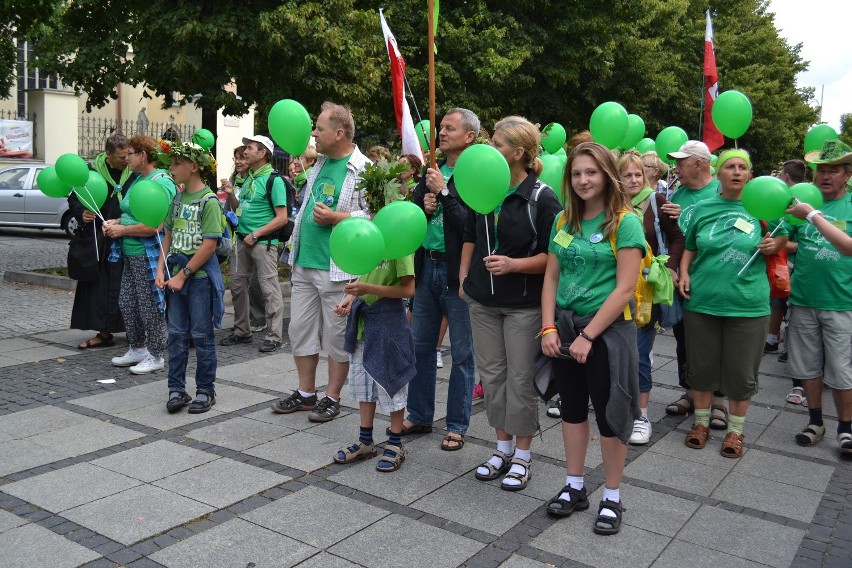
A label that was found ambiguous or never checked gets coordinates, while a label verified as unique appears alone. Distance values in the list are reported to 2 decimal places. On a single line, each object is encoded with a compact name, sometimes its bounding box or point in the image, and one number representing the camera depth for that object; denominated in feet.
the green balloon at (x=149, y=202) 19.16
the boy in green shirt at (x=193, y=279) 18.97
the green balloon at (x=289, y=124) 18.15
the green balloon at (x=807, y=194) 16.81
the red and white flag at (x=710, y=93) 25.30
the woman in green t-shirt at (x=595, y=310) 12.79
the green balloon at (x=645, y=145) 31.14
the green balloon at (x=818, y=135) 18.70
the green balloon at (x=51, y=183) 23.26
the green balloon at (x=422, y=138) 21.06
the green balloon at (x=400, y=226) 13.99
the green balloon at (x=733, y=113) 20.95
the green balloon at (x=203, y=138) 29.33
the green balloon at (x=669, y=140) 24.44
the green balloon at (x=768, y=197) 15.81
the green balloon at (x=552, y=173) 18.25
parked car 59.36
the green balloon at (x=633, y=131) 25.50
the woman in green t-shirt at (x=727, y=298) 17.22
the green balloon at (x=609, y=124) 21.84
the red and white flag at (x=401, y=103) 18.08
